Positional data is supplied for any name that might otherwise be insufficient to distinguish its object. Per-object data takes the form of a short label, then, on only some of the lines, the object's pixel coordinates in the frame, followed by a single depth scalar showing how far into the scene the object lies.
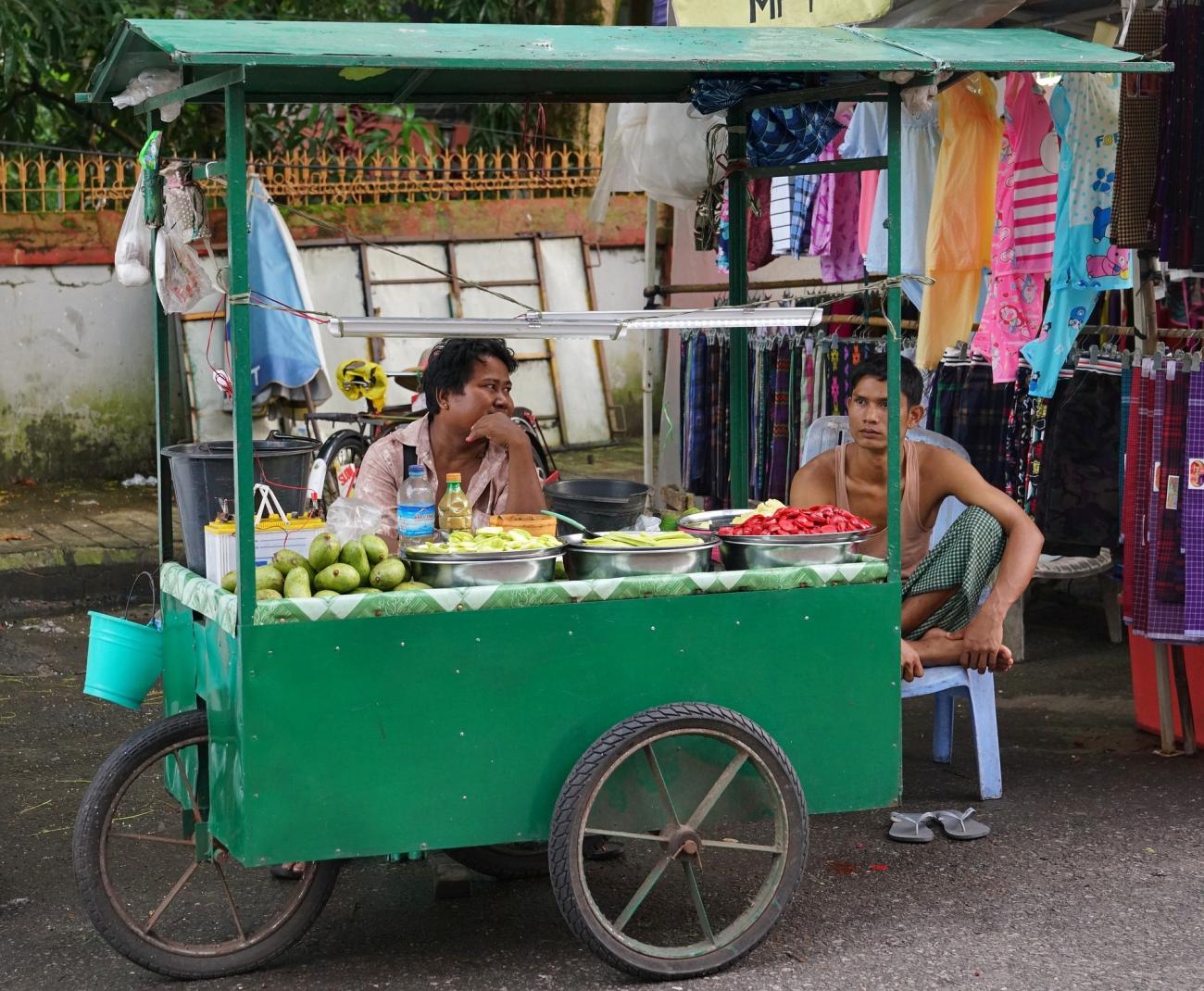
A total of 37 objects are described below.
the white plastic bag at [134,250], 3.99
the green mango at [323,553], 3.57
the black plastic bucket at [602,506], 4.49
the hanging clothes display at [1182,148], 4.84
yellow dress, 5.57
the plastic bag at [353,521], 4.05
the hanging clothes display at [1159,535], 4.88
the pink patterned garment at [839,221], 6.91
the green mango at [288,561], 3.55
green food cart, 3.38
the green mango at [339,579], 3.50
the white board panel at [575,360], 11.37
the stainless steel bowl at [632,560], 3.68
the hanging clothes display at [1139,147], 4.95
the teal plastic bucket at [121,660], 3.82
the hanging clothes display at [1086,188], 5.17
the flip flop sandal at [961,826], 4.50
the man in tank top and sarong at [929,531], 4.67
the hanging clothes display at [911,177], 5.93
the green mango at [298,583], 3.45
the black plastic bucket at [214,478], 3.93
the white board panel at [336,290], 10.70
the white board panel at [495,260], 11.16
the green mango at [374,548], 3.61
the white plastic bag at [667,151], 5.71
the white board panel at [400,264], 10.91
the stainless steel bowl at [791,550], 3.80
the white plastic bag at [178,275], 3.87
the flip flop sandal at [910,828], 4.50
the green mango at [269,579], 3.48
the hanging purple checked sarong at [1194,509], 4.82
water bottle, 3.96
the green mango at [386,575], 3.54
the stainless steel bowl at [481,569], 3.56
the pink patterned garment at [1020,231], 5.41
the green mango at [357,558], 3.56
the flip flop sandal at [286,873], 4.16
